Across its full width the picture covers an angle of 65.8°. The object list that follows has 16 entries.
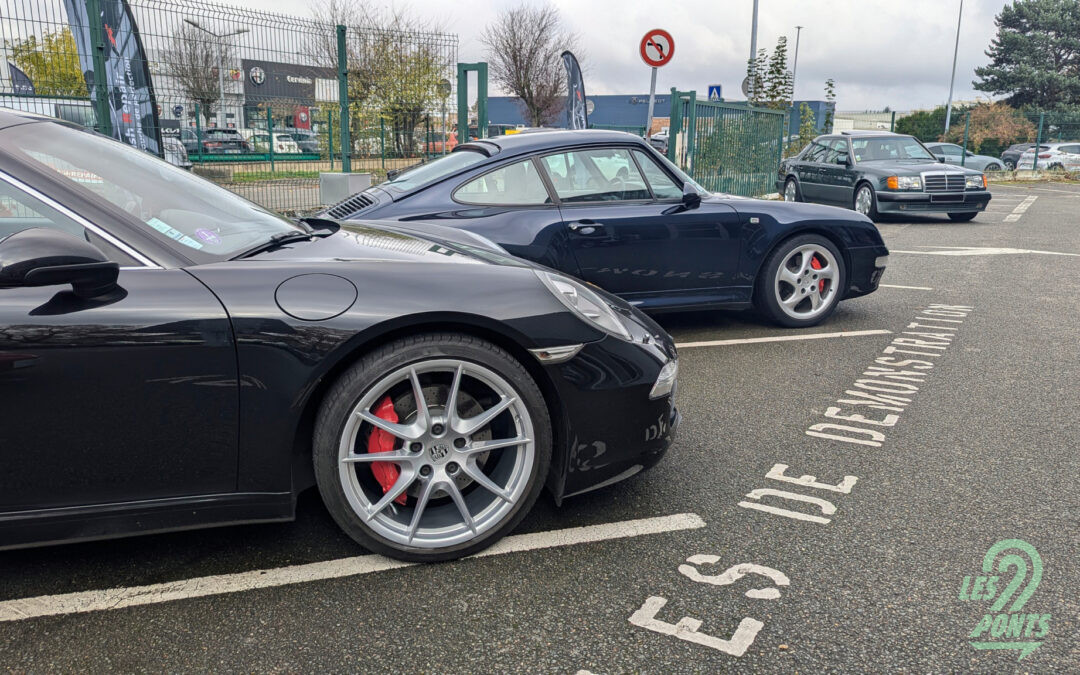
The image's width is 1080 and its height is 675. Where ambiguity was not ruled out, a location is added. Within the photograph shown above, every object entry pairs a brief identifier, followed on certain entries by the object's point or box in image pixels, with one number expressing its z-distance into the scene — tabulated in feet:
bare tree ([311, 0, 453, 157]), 34.01
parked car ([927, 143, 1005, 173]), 91.56
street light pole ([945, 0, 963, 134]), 131.54
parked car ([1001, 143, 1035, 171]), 102.12
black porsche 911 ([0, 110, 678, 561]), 7.23
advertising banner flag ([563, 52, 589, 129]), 46.98
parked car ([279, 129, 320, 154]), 31.58
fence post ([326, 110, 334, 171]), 33.63
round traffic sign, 36.09
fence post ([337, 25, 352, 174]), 33.30
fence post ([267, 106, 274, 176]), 30.89
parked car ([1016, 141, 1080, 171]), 91.50
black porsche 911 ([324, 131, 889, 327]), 16.72
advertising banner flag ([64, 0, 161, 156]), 25.31
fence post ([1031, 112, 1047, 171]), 93.58
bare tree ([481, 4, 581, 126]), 149.82
